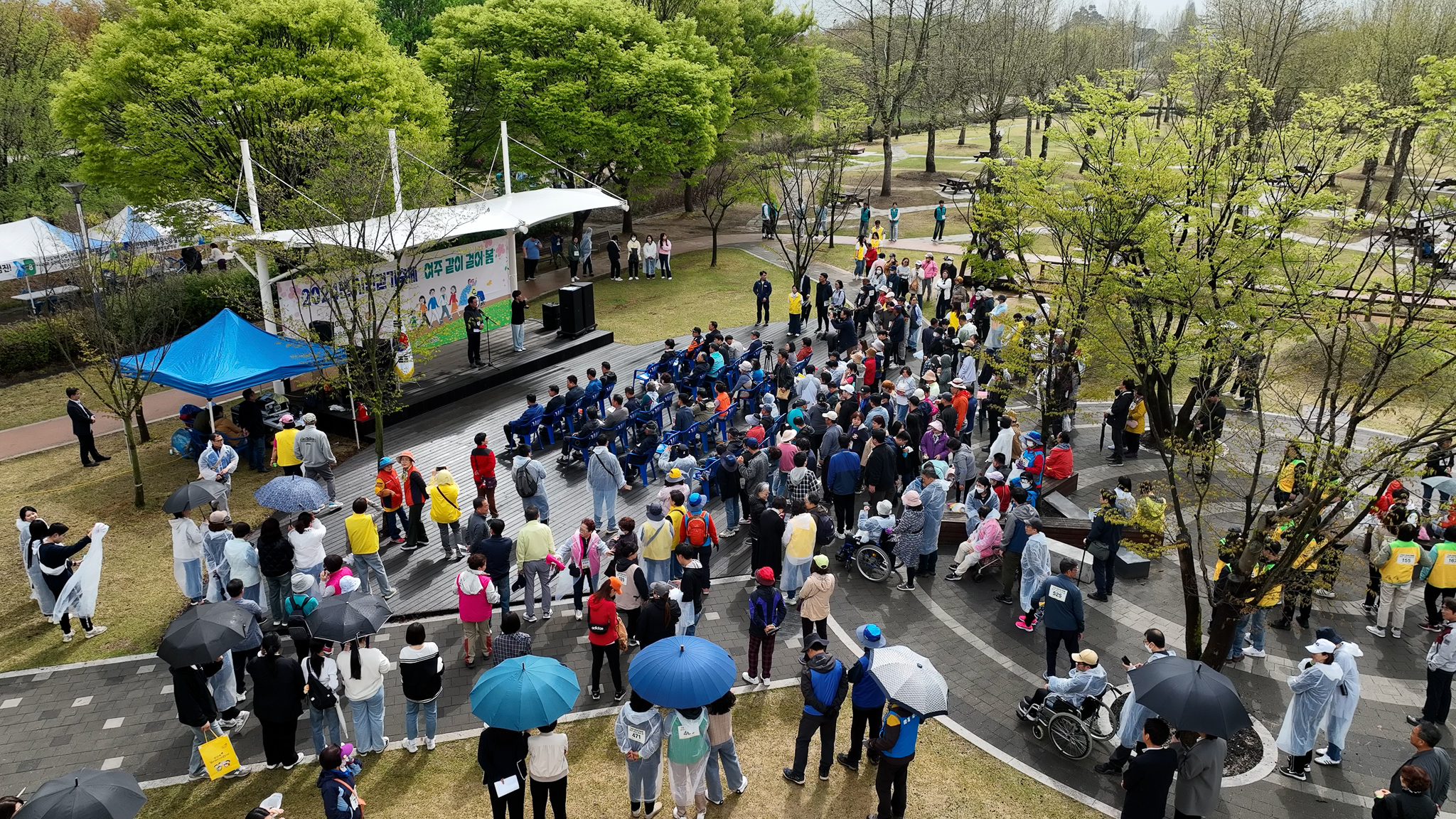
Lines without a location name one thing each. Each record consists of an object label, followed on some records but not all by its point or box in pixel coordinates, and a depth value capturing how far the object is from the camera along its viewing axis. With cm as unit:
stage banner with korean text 1669
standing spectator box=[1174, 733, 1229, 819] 803
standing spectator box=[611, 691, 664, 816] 801
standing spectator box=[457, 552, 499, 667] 1022
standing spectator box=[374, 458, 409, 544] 1320
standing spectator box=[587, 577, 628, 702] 981
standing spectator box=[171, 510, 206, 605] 1141
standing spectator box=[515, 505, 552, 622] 1120
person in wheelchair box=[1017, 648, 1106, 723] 930
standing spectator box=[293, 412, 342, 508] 1430
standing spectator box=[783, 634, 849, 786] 853
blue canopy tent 1580
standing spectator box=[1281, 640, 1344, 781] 916
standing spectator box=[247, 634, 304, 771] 855
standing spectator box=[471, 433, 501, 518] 1376
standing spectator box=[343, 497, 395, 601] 1152
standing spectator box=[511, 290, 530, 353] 2153
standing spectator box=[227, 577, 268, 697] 957
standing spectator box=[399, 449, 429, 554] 1295
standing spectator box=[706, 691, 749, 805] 823
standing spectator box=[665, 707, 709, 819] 802
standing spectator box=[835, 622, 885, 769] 865
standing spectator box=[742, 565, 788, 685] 1011
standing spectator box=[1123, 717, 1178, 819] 776
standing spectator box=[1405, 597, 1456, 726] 975
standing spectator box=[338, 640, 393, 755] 887
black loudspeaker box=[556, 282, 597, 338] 2295
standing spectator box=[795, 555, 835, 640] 1055
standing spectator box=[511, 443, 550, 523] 1254
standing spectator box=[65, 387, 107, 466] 1638
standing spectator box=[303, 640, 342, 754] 872
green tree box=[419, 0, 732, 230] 2931
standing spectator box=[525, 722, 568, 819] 783
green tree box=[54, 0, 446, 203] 2036
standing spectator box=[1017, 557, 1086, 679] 1029
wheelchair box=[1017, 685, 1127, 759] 940
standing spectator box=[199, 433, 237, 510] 1405
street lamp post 1479
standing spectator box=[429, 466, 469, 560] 1272
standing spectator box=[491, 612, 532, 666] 914
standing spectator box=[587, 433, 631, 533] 1340
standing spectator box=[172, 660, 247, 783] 881
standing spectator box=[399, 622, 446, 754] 884
